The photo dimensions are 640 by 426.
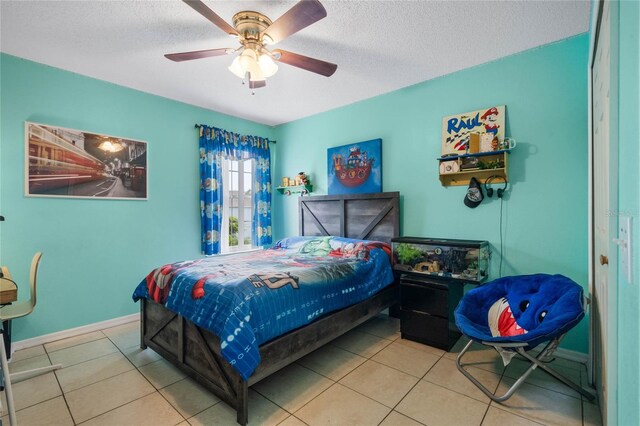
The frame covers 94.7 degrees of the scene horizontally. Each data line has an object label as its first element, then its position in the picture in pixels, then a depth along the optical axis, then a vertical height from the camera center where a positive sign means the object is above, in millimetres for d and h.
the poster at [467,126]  2854 +872
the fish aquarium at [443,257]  2732 -450
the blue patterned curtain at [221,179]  4066 +493
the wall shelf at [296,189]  4484 +367
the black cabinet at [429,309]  2695 -925
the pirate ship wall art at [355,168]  3754 +596
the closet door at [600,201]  1448 +66
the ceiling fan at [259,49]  1870 +1183
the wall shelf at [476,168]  2781 +435
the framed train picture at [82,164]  2857 +517
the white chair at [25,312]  2227 -774
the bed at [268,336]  1910 -934
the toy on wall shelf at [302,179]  4457 +503
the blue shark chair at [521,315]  1837 -747
